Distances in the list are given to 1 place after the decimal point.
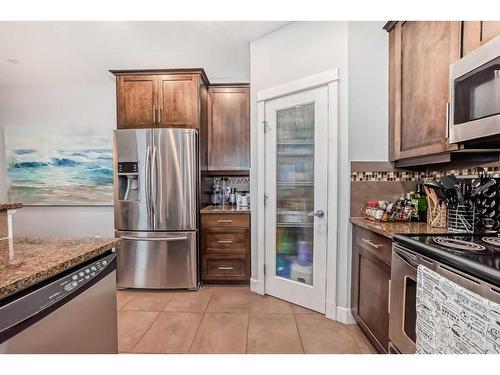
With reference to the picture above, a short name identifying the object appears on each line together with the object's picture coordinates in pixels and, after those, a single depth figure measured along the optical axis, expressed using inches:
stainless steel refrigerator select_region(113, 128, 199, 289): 113.7
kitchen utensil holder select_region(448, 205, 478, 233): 63.4
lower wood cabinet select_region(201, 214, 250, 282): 121.3
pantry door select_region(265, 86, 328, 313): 93.3
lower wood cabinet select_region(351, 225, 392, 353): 65.9
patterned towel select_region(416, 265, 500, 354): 34.1
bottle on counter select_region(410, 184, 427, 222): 81.0
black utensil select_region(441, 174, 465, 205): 64.4
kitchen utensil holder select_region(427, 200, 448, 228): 71.8
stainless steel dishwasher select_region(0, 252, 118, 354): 31.2
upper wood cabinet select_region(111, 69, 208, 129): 122.4
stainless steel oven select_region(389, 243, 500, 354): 51.8
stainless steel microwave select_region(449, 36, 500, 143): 46.5
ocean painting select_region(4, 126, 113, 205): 149.5
